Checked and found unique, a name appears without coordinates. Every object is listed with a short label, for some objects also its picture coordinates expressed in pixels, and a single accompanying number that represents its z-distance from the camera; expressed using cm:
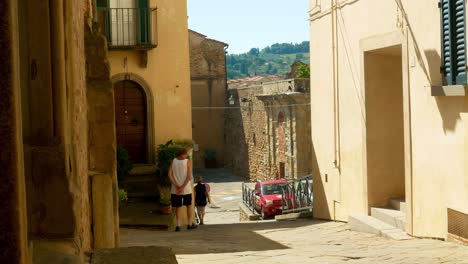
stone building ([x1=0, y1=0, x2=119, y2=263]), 210
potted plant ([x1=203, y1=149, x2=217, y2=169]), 4616
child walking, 1491
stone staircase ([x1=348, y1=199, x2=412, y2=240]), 1079
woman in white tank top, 1175
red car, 2328
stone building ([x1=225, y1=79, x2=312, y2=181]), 3372
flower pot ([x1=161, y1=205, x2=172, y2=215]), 1468
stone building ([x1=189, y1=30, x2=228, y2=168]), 4556
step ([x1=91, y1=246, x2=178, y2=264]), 394
